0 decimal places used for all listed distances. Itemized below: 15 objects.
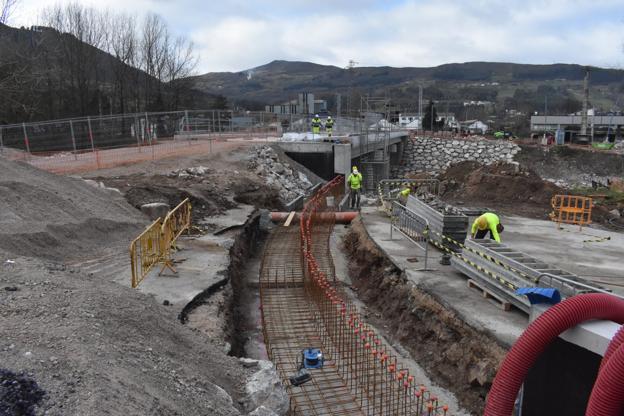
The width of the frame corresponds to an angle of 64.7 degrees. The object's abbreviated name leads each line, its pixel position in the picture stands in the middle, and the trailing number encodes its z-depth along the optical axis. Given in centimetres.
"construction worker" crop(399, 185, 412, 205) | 1583
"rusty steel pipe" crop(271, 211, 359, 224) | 1792
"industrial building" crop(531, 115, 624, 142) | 5648
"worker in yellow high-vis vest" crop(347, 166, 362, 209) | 1973
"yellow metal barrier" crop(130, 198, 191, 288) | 881
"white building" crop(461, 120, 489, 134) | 6569
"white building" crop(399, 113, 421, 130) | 8250
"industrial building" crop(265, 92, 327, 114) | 4588
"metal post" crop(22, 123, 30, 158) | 1900
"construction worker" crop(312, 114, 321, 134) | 3012
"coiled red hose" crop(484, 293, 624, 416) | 504
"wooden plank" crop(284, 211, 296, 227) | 1729
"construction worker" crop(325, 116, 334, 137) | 2883
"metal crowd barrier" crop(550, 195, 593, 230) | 1499
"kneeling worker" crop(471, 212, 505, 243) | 1023
